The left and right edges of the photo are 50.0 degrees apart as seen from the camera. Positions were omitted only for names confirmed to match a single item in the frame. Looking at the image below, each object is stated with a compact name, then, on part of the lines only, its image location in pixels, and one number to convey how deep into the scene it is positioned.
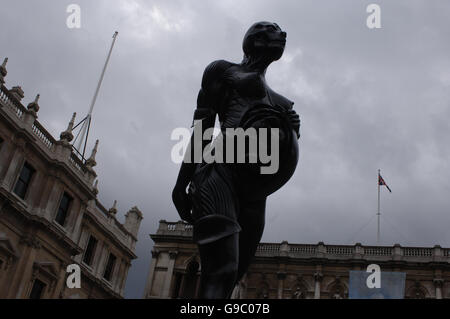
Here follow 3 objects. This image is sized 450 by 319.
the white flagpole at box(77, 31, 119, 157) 29.39
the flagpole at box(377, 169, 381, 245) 35.37
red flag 35.12
